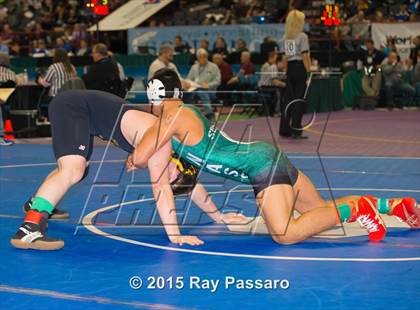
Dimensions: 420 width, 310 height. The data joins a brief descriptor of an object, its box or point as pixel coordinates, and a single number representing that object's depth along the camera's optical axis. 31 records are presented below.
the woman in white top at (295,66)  14.02
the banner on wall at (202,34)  23.81
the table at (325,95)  19.72
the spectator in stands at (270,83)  18.78
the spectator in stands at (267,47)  22.14
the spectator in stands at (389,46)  22.02
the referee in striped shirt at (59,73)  14.54
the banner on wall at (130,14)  28.69
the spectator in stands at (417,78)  21.14
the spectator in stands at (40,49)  25.12
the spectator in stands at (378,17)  25.77
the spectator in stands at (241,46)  22.76
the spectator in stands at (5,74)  15.18
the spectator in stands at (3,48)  20.17
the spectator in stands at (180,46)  23.89
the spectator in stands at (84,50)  24.84
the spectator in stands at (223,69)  20.27
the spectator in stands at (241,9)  28.28
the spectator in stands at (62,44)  26.39
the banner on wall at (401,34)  23.16
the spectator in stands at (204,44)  22.55
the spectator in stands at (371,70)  21.19
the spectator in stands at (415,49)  22.14
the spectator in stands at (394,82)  21.05
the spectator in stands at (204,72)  18.31
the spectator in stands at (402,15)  25.28
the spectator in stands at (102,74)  15.03
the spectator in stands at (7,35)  28.44
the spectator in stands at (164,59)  15.82
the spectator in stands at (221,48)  22.70
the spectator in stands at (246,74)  20.50
